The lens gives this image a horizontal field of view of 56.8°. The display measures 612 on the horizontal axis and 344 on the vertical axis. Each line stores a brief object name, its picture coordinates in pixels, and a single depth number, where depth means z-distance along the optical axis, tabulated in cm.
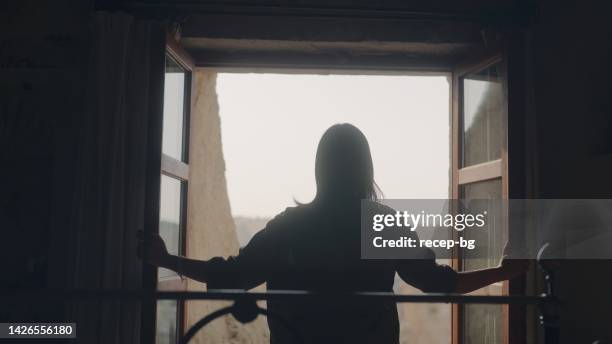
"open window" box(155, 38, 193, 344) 271
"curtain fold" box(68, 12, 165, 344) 243
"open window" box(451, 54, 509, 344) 278
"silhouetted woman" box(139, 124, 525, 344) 162
